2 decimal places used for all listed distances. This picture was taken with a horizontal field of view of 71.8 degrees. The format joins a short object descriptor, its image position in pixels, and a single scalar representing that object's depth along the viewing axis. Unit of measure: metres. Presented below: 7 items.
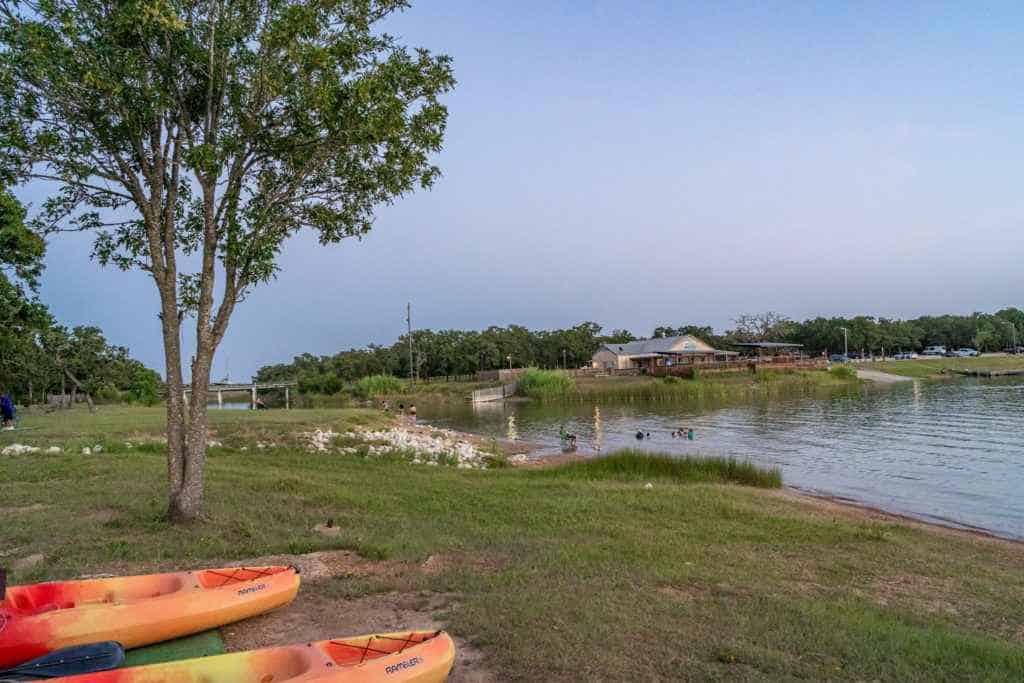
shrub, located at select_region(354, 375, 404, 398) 73.69
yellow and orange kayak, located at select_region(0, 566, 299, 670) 5.23
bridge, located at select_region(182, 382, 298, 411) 57.97
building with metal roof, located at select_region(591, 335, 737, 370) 85.44
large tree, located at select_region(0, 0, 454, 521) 8.47
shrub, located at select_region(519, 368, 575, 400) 66.12
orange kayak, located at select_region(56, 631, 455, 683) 4.43
